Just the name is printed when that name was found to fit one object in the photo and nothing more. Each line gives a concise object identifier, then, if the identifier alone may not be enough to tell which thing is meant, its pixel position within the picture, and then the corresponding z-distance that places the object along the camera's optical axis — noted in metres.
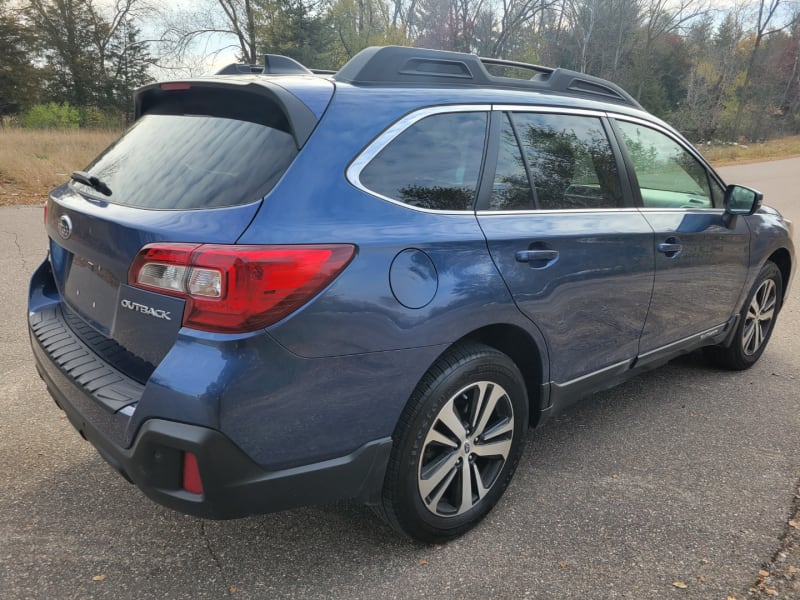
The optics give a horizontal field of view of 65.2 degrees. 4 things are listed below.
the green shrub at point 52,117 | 27.23
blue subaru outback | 1.85
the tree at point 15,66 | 30.27
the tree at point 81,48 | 35.38
